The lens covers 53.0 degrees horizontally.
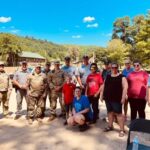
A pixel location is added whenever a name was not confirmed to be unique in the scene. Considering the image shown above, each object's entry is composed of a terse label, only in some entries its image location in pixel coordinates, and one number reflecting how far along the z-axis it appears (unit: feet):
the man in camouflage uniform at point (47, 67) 15.87
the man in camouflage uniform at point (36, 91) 13.57
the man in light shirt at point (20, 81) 14.45
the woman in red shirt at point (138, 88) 11.00
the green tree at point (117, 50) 97.09
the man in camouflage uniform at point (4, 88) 14.29
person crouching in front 11.76
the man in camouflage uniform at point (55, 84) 13.87
